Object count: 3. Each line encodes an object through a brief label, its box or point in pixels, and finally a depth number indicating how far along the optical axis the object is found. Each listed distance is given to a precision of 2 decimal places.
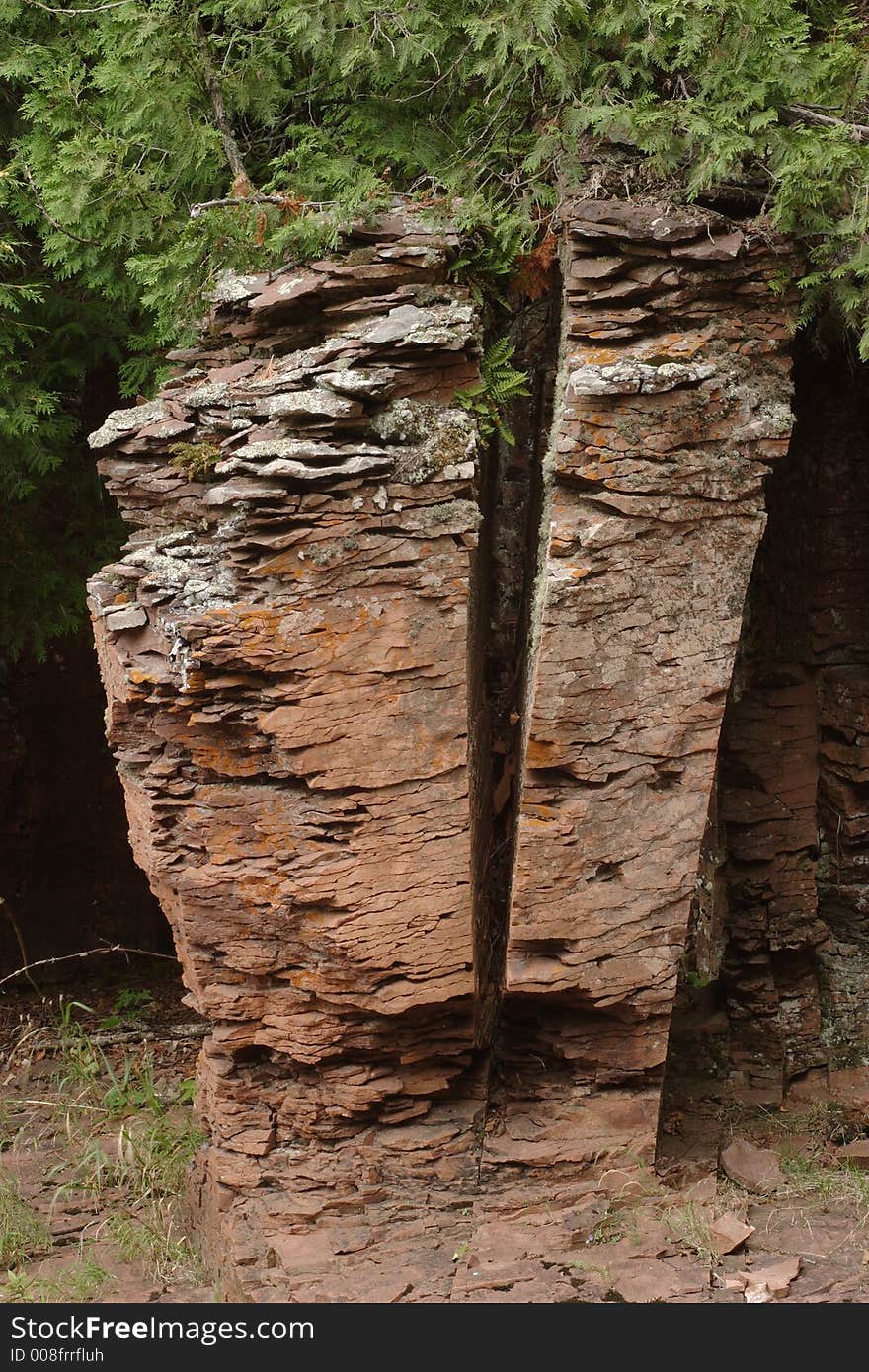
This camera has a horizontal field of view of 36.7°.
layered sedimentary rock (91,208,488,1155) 6.45
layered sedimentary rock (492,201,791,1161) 6.52
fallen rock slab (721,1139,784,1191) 7.59
